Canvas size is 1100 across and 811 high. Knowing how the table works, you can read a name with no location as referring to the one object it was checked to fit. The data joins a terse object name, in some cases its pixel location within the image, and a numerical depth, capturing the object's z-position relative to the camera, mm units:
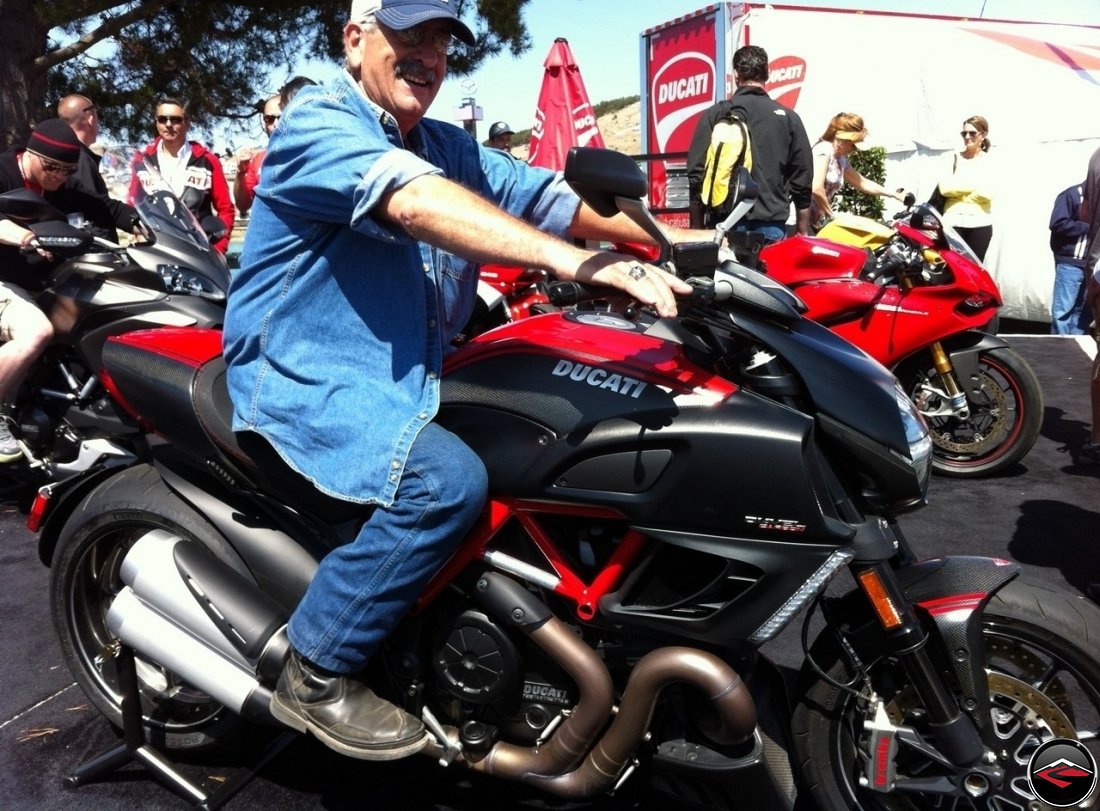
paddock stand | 2643
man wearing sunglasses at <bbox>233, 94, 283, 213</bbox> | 7078
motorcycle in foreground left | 4418
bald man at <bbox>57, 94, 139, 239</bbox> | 5582
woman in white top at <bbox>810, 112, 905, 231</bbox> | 7660
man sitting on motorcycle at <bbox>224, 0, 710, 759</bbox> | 1979
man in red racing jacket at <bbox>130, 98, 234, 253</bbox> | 6801
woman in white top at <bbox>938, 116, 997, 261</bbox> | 8578
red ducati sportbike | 4949
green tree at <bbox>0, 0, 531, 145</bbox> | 9914
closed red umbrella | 9273
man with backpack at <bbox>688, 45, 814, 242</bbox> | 6227
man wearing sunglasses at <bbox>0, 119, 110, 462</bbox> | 4625
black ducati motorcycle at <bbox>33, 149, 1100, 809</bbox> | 2012
